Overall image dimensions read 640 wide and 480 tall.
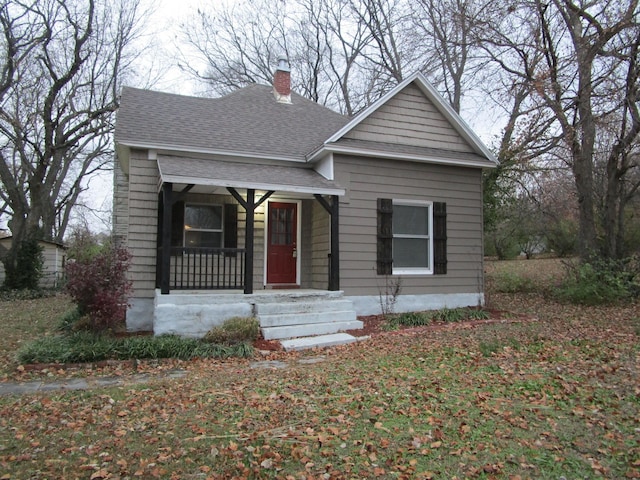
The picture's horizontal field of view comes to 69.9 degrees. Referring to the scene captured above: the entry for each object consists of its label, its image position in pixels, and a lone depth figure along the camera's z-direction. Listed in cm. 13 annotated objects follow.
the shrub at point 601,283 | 1098
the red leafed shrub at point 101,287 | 727
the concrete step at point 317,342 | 752
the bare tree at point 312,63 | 2116
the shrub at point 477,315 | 995
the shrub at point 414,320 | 934
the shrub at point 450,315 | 975
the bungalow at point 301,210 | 860
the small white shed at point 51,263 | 2148
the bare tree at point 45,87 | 1719
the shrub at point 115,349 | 664
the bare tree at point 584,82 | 1070
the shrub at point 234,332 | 761
